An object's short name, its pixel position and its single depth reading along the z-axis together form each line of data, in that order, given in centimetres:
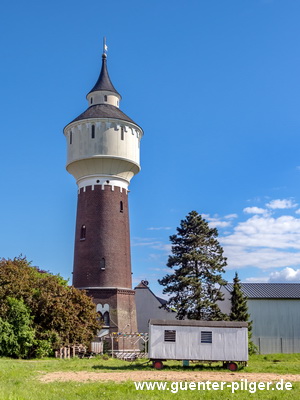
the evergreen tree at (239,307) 3938
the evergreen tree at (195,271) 3522
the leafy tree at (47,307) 2972
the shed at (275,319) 4206
